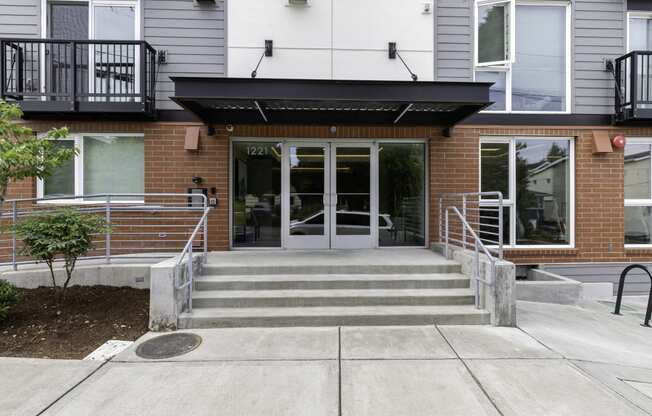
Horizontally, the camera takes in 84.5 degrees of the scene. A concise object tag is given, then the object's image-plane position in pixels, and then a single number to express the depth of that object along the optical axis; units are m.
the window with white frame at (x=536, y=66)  7.18
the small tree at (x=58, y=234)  4.44
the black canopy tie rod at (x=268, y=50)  6.65
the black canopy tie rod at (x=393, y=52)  6.77
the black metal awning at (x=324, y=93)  5.16
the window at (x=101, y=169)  6.68
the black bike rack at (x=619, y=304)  5.18
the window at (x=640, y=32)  7.27
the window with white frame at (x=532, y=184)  7.14
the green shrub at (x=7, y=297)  4.33
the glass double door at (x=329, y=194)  7.01
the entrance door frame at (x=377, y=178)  6.89
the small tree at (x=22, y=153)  4.42
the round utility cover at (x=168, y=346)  3.80
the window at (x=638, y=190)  7.20
